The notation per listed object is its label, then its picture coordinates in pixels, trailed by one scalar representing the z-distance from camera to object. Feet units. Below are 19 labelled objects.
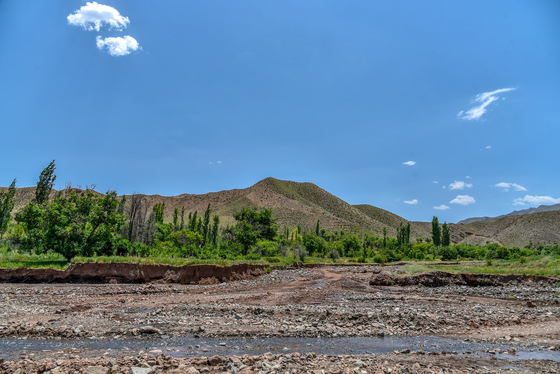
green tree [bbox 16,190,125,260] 86.43
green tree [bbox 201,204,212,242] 224.61
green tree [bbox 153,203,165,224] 236.22
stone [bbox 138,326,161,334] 31.04
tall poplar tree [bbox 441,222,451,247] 291.87
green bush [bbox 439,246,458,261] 218.59
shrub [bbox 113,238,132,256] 93.09
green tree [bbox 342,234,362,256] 252.46
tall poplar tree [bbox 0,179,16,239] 150.48
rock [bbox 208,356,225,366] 21.27
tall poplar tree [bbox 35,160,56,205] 182.39
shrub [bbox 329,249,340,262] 213.56
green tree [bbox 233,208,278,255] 158.61
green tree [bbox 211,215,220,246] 228.26
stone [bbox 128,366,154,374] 18.83
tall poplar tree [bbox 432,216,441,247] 290.56
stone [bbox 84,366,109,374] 18.54
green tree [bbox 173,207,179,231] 250.57
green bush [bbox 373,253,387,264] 194.62
